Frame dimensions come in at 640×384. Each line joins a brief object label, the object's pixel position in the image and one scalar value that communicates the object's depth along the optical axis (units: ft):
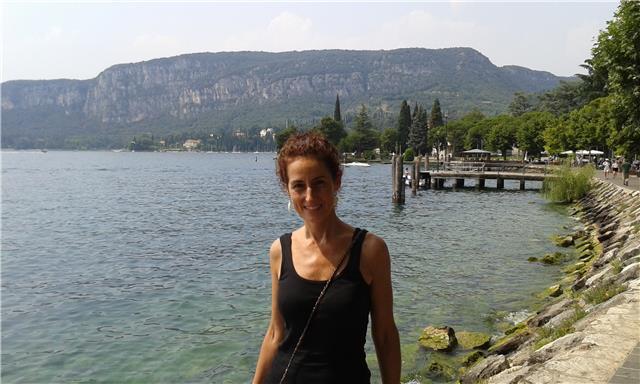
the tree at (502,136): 315.58
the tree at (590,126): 169.58
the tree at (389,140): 490.49
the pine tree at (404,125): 480.64
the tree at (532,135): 275.39
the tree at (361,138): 513.86
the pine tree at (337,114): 513.53
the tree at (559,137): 217.07
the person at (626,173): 113.60
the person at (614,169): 146.55
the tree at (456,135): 431.84
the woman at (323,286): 8.53
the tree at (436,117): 486.79
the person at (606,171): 147.33
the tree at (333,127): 481.87
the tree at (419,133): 458.91
